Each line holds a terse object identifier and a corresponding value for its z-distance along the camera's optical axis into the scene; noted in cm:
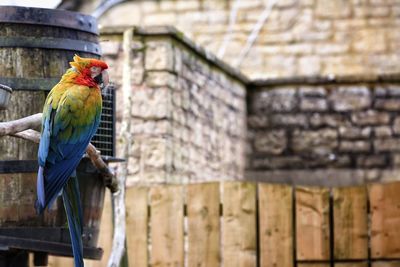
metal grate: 1225
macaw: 1034
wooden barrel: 1104
